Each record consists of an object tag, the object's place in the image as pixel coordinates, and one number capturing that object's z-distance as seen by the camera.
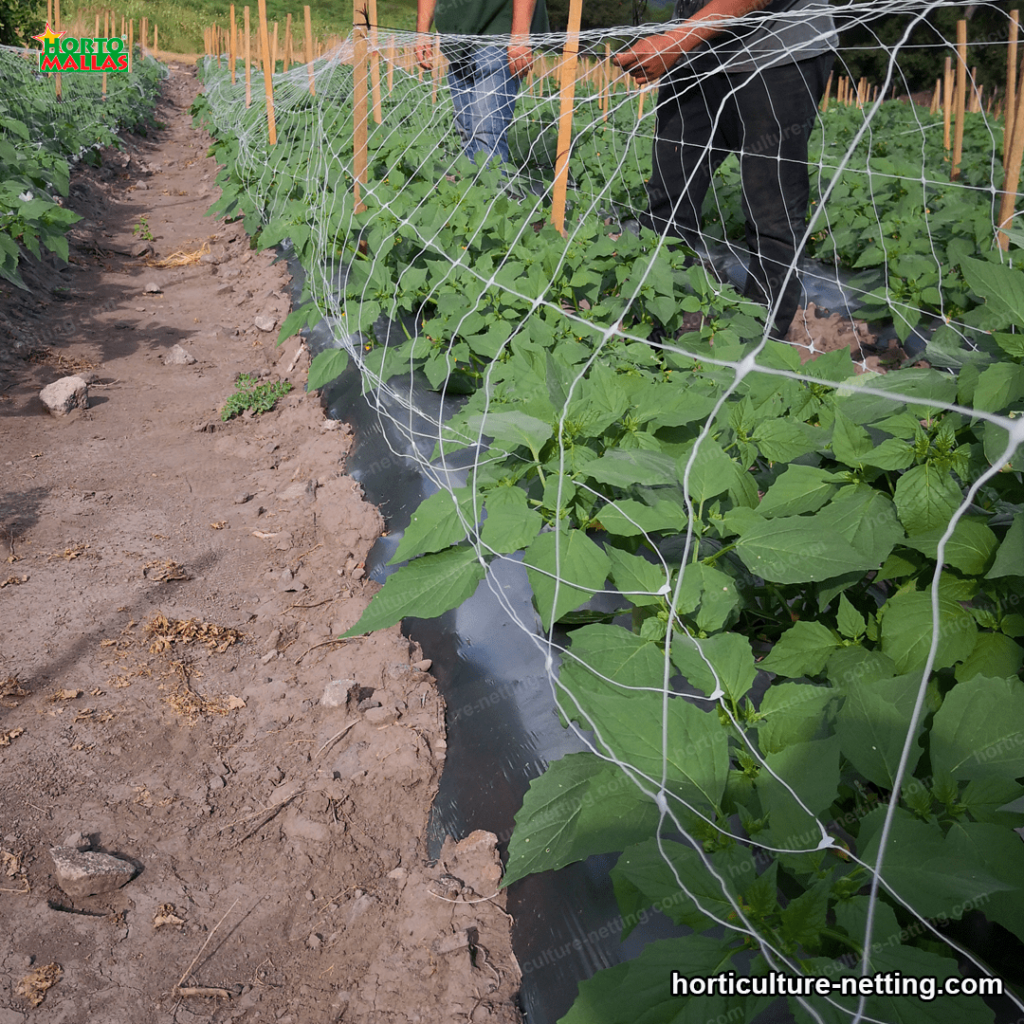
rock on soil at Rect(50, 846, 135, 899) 1.53
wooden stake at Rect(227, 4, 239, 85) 9.24
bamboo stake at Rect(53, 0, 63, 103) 9.49
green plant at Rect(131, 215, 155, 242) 6.54
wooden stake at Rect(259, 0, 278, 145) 5.37
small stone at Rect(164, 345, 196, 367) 4.17
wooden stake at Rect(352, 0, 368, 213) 3.46
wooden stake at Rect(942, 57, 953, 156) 7.16
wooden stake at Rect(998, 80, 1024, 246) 3.44
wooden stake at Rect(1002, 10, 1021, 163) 3.69
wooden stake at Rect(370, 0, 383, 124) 3.43
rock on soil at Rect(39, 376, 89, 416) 3.51
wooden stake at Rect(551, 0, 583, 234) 3.00
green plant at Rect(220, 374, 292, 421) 3.62
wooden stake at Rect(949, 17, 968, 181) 5.38
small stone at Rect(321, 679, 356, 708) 1.94
